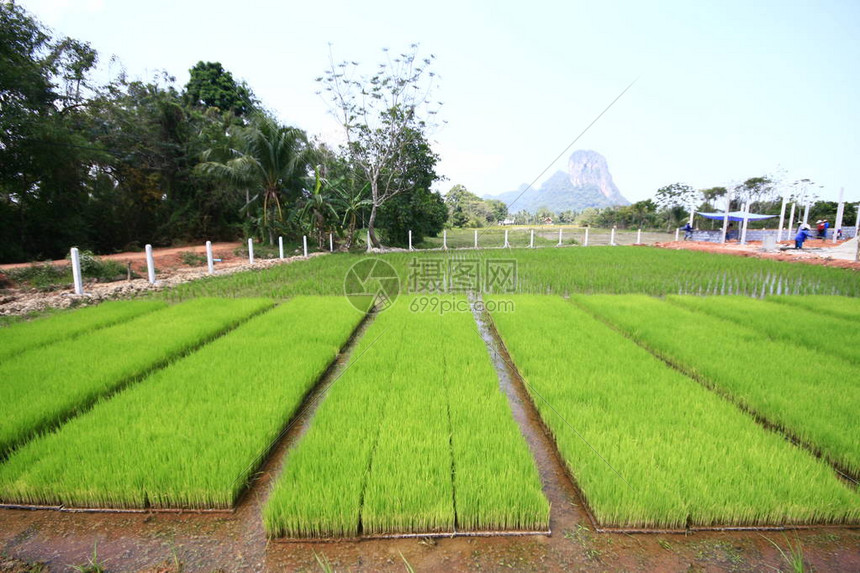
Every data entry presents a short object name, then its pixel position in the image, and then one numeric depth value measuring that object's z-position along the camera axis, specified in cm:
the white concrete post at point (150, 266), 791
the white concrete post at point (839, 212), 1627
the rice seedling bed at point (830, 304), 516
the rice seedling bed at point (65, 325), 377
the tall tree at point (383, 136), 1518
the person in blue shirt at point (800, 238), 1463
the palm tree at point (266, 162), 1404
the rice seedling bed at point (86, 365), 241
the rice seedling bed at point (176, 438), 180
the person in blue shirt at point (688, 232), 2173
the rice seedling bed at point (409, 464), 165
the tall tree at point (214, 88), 2105
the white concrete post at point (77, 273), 643
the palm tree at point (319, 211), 1428
